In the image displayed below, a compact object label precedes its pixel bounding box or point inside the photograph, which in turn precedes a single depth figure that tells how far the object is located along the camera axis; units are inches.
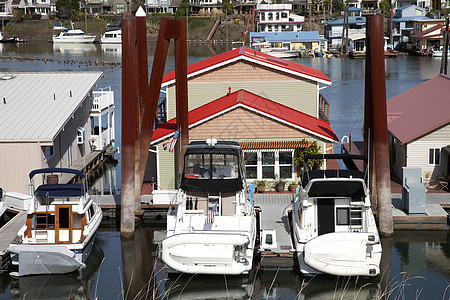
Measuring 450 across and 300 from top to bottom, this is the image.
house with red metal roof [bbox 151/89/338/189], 1083.9
